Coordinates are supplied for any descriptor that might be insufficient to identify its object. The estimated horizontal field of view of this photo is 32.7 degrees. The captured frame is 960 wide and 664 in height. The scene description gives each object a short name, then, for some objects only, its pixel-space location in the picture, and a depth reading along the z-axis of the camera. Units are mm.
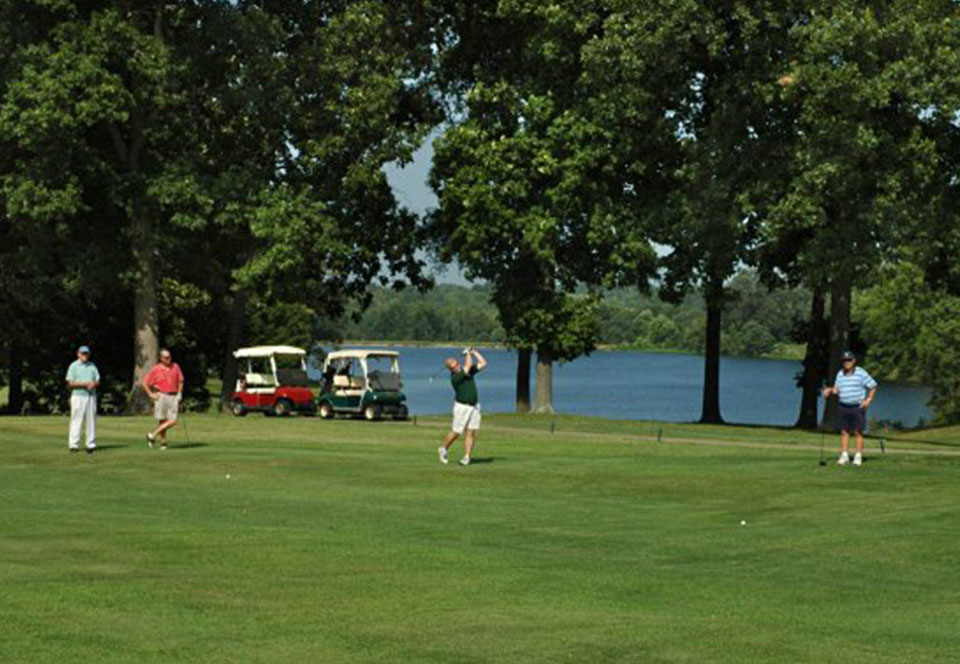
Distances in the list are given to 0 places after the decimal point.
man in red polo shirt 34688
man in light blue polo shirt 33438
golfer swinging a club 30734
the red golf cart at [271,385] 59688
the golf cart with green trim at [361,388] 55688
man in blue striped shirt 31344
